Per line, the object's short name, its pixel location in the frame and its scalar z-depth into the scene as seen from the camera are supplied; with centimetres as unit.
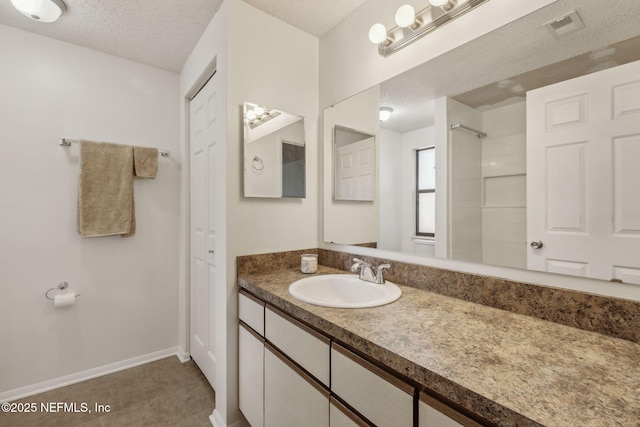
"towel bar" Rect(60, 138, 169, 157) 192
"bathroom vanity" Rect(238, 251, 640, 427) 53
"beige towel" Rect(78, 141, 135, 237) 197
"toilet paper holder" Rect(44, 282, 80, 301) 193
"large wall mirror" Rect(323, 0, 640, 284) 80
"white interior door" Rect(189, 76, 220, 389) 188
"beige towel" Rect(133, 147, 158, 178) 216
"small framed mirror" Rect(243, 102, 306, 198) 156
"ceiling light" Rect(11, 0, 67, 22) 146
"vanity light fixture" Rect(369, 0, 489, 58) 112
